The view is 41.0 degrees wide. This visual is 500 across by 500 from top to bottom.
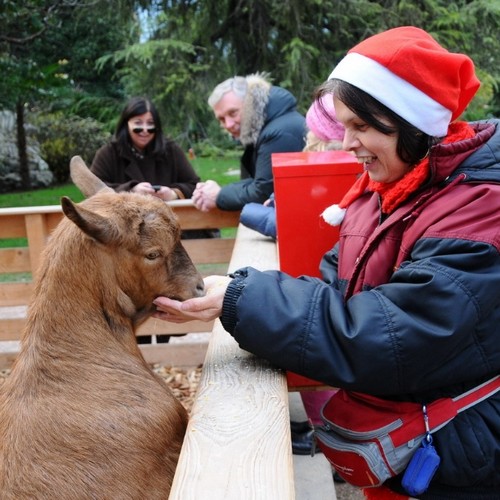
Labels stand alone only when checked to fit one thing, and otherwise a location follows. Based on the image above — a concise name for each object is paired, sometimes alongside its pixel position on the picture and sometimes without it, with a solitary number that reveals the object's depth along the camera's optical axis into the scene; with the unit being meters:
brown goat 2.36
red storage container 3.23
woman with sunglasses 6.25
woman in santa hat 1.97
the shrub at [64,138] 20.22
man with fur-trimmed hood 5.21
